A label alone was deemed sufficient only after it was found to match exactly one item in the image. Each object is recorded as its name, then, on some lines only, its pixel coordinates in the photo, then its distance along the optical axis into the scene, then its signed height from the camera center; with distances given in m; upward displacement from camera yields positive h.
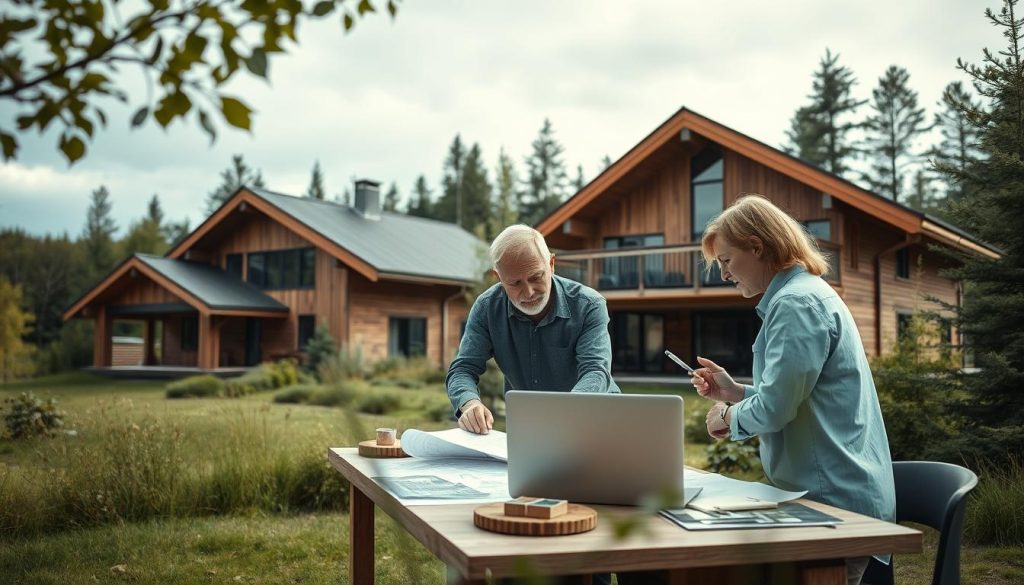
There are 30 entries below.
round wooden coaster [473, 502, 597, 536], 1.75 -0.39
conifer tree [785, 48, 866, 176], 34.09 +8.76
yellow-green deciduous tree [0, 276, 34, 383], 24.96 +0.05
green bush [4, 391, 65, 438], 7.40 -0.74
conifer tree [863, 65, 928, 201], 35.56 +8.32
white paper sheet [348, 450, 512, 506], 2.17 -0.41
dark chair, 2.16 -0.46
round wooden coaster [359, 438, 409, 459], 2.96 -0.40
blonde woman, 2.09 -0.12
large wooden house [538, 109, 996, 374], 16.53 +1.97
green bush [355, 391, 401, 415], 13.39 -1.08
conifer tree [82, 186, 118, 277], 42.22 +5.47
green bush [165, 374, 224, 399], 15.92 -1.02
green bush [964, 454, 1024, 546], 4.96 -1.04
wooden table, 1.58 -0.41
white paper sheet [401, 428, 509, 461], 2.75 -0.36
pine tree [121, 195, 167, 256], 42.75 +4.66
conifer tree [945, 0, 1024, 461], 5.95 +0.57
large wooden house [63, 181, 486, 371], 21.77 +1.21
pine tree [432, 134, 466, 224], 52.03 +9.05
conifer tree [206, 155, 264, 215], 57.72 +10.40
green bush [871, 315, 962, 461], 6.32 -0.53
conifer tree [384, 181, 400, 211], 59.47 +9.31
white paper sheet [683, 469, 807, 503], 2.08 -0.39
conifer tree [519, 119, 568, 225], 53.34 +10.00
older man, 3.29 +0.01
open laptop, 1.88 -0.25
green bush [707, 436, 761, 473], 7.23 -1.02
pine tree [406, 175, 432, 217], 55.69 +8.77
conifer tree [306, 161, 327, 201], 58.41 +10.11
